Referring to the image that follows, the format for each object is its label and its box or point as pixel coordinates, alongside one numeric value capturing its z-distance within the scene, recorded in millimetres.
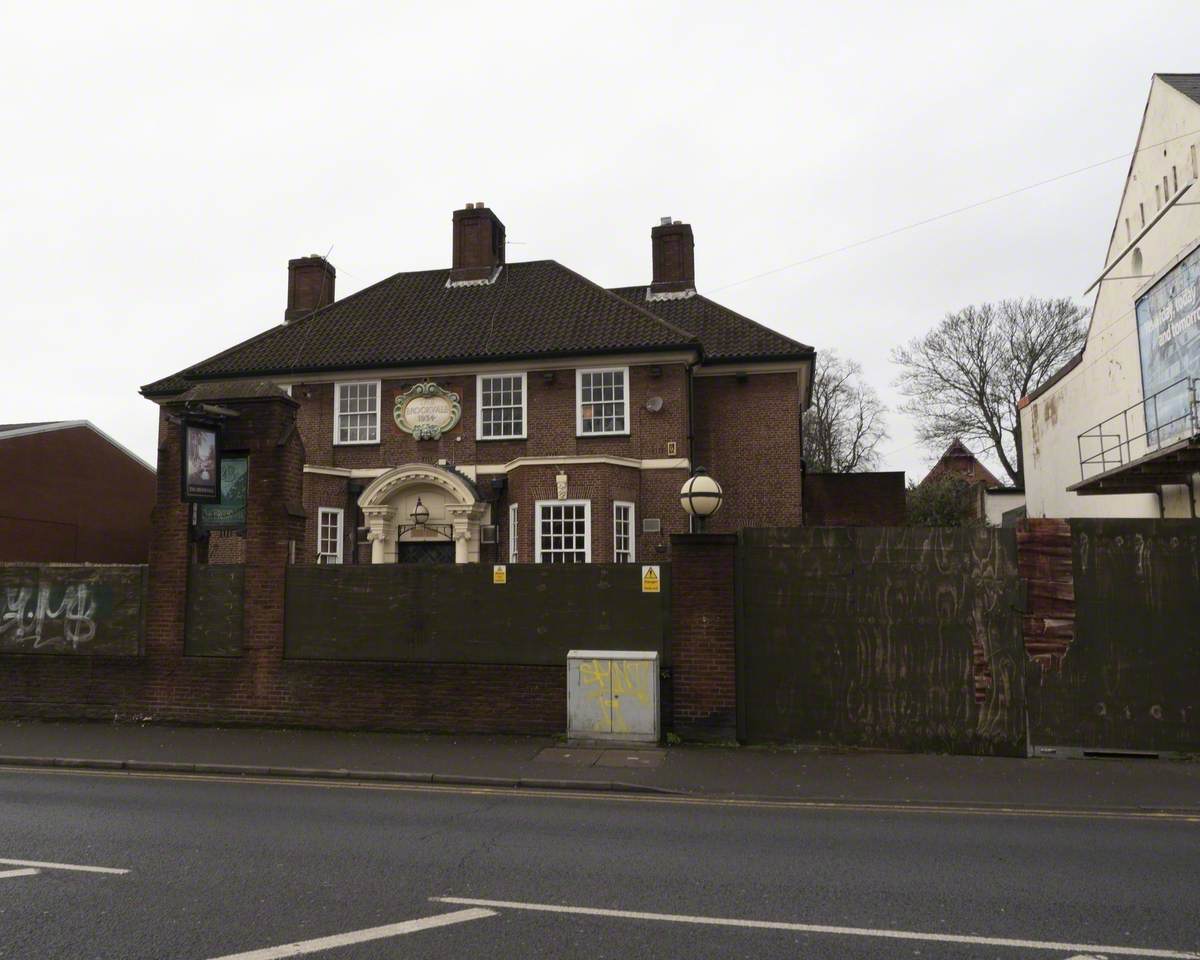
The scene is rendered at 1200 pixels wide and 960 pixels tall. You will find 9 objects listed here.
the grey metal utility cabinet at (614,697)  10891
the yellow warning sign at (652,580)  11469
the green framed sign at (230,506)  13031
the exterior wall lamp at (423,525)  21422
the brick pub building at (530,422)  21083
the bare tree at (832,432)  54250
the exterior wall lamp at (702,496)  11445
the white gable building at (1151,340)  15953
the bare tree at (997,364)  43781
